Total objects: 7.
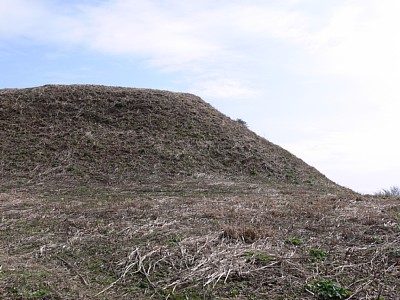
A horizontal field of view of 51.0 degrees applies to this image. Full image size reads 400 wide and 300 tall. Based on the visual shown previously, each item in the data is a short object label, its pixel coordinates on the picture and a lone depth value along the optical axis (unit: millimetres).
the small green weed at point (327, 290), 3908
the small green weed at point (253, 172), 15596
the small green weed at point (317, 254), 4989
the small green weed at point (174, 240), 5479
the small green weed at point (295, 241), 5637
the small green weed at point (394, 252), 5063
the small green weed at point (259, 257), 4773
